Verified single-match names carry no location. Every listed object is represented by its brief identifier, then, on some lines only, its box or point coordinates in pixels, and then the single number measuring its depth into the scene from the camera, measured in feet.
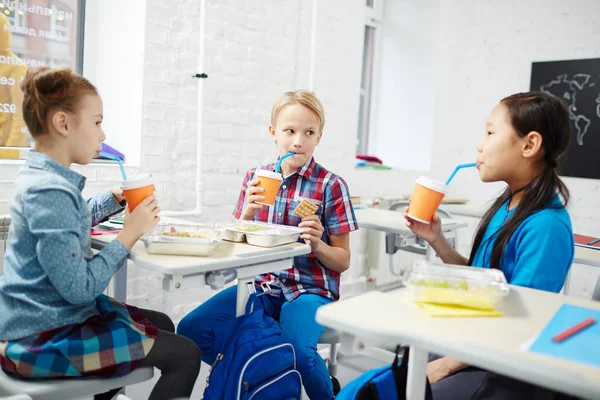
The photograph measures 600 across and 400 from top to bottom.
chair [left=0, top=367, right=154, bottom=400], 4.19
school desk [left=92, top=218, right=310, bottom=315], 4.53
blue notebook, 2.76
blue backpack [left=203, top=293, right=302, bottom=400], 5.27
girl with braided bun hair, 4.26
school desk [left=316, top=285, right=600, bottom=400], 2.59
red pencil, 2.99
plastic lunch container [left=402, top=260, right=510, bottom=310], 3.44
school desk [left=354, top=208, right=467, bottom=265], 8.38
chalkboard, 13.56
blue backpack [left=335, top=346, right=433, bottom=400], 3.58
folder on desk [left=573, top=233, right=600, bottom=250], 8.00
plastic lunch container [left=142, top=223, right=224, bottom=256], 4.81
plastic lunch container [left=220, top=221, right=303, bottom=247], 5.36
